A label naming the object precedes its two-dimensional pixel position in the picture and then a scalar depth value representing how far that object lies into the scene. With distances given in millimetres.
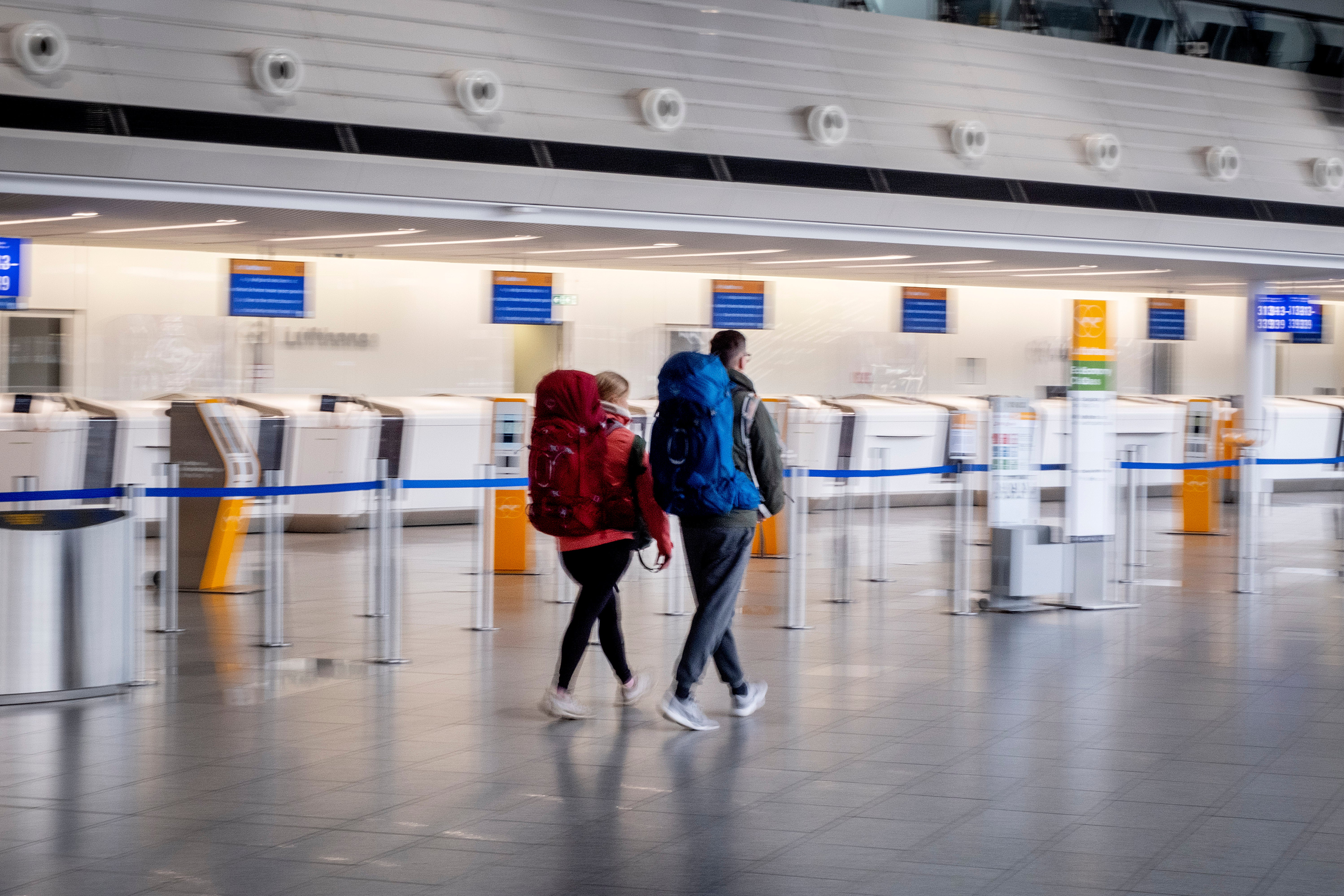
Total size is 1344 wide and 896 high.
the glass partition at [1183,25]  21141
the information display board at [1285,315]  22312
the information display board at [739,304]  20719
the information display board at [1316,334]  22703
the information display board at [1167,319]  25172
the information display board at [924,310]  22562
